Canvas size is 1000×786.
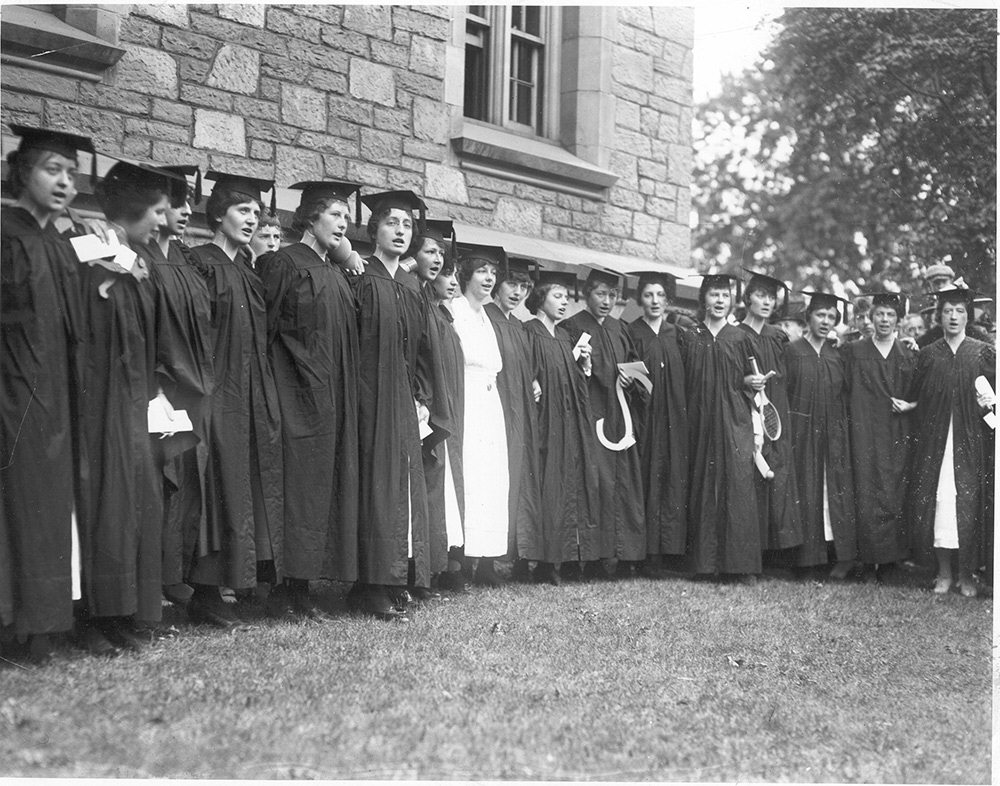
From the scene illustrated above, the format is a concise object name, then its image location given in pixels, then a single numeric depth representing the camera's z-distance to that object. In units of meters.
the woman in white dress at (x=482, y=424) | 7.41
